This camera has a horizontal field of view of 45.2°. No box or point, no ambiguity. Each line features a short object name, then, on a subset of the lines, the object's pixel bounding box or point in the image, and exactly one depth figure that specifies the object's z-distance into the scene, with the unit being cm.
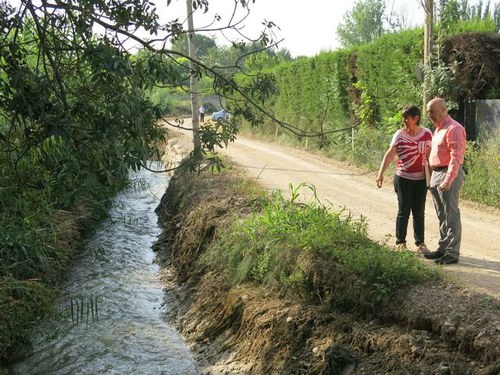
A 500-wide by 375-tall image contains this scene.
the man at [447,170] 632
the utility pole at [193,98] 1436
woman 686
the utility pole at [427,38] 1240
